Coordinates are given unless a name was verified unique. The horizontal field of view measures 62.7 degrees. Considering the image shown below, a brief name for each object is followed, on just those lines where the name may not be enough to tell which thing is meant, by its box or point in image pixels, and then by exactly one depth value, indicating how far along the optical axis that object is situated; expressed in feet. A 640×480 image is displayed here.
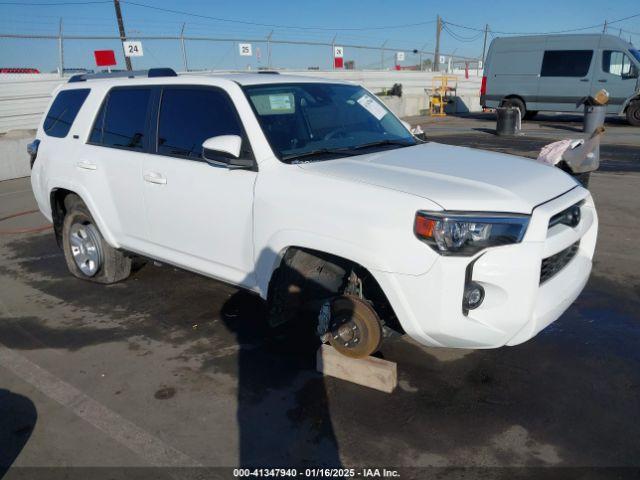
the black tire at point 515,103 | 65.41
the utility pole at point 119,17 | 65.41
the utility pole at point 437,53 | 115.94
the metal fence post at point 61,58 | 52.08
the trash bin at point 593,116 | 51.01
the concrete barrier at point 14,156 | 37.42
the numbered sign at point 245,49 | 66.13
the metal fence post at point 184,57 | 60.08
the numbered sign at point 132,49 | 54.13
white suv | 8.87
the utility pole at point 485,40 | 152.17
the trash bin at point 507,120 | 52.86
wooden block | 10.55
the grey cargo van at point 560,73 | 58.59
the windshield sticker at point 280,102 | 12.29
